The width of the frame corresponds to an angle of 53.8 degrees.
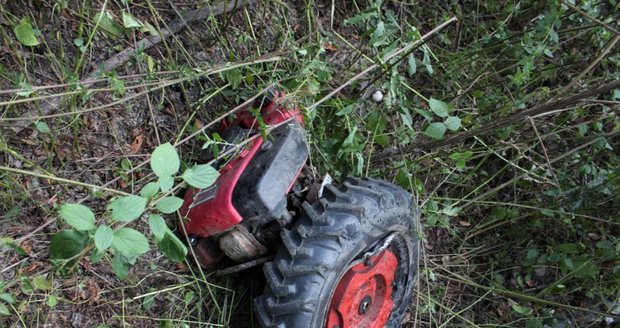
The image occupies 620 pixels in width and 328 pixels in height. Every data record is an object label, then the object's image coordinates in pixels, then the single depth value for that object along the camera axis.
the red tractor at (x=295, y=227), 2.40
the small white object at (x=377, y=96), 2.98
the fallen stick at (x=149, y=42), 2.50
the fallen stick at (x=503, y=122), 2.41
